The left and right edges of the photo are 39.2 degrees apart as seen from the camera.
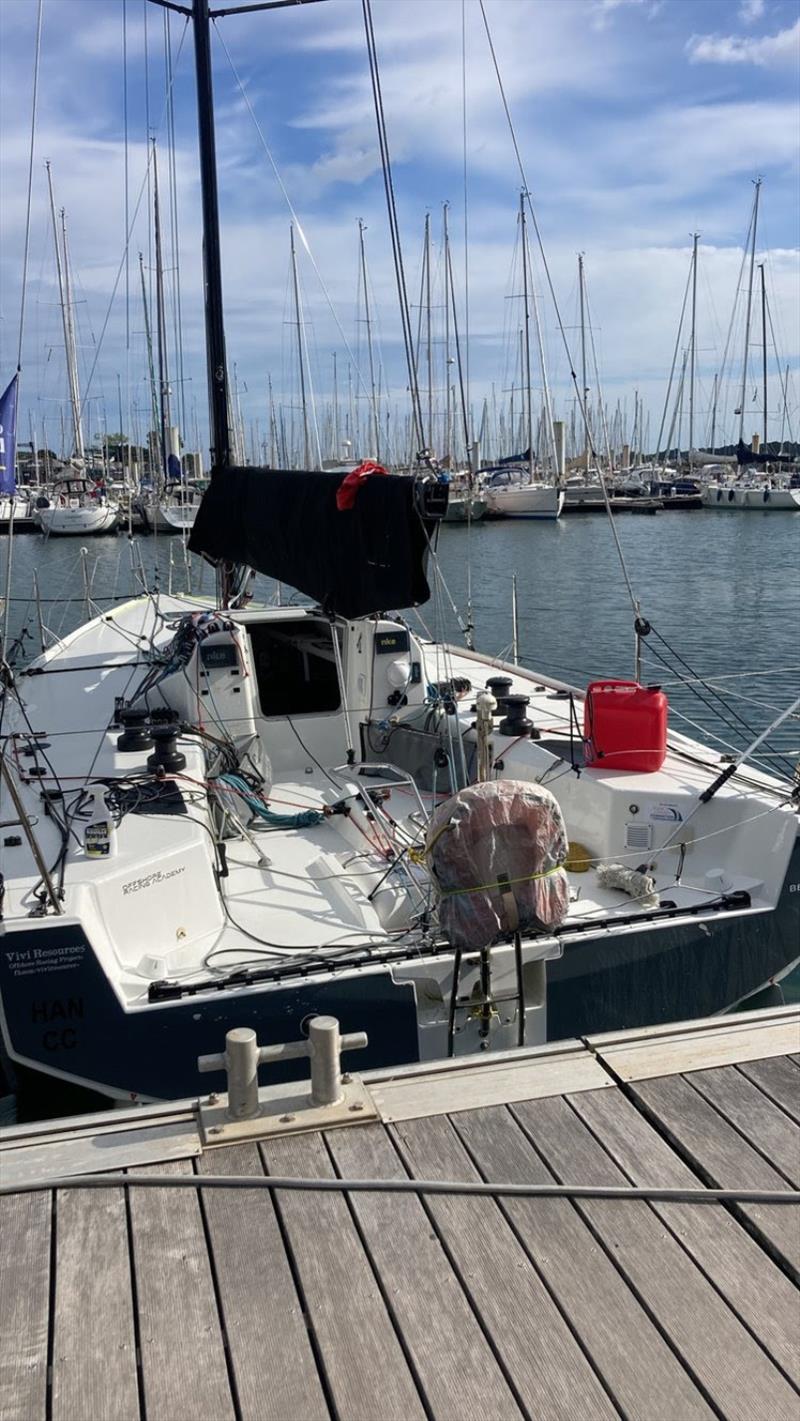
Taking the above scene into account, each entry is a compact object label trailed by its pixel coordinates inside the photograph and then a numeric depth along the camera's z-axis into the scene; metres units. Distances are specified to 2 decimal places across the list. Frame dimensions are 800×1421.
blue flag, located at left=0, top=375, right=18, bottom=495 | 6.81
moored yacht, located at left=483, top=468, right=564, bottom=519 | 55.34
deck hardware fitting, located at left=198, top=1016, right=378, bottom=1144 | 3.19
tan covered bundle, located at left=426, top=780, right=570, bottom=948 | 4.37
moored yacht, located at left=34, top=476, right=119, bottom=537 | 52.41
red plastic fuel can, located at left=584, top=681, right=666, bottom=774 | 7.19
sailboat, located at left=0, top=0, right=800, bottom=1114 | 5.12
